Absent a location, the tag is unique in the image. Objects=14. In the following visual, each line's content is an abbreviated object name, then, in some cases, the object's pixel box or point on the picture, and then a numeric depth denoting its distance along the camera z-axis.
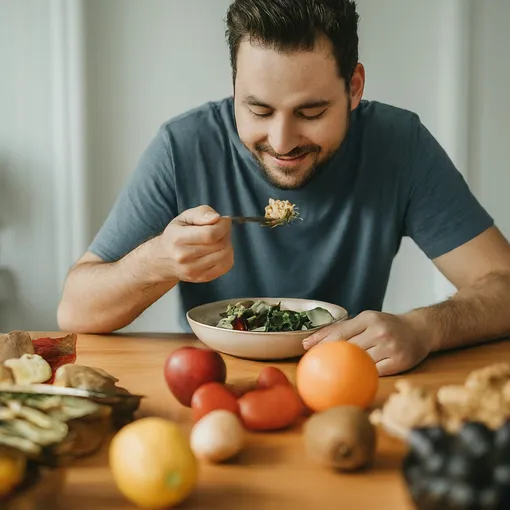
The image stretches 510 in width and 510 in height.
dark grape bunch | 0.57
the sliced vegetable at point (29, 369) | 1.00
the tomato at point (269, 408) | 0.88
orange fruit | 0.91
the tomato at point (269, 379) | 0.93
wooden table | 0.71
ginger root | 0.74
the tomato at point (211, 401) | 0.87
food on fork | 1.52
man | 1.41
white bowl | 1.17
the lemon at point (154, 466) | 0.67
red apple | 0.94
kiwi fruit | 0.74
